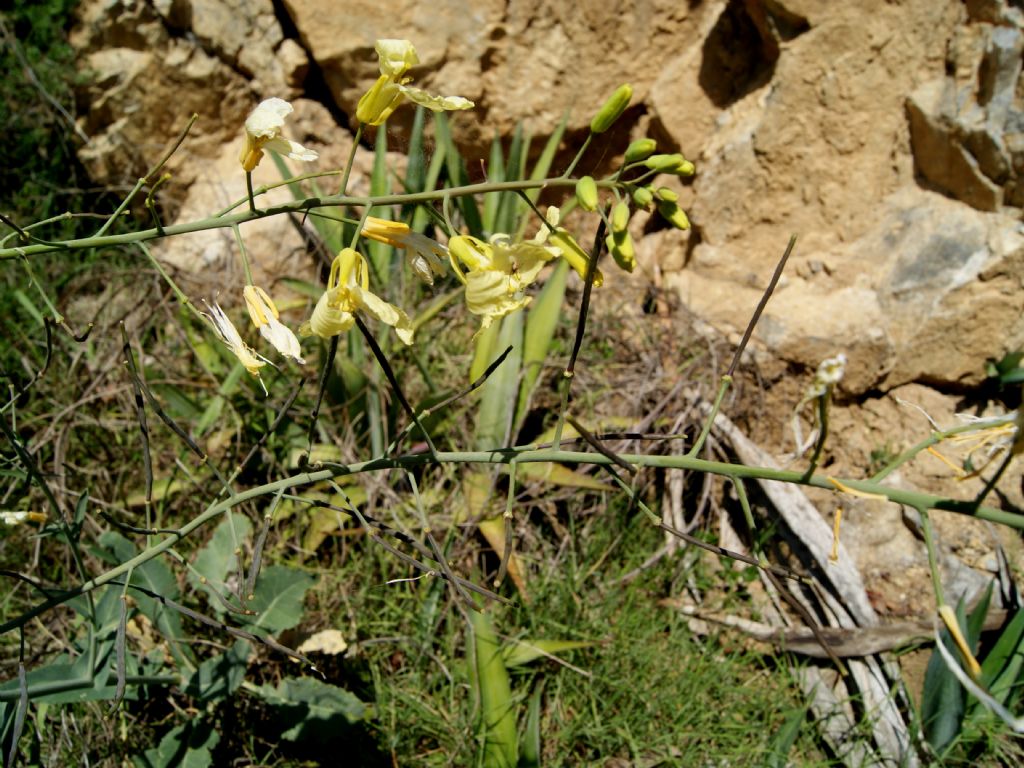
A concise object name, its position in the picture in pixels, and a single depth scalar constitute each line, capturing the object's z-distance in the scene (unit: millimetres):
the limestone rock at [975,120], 539
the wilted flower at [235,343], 271
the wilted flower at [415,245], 283
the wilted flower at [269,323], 273
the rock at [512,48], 657
